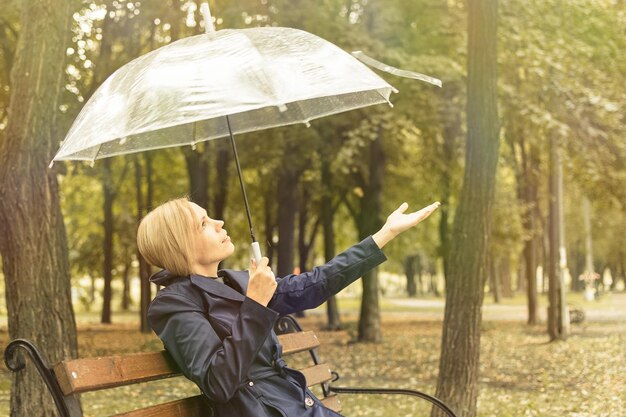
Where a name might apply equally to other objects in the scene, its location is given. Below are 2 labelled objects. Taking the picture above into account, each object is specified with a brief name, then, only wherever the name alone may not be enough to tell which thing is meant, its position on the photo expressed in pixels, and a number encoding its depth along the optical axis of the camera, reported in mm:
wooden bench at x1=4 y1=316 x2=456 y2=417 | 3434
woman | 3600
